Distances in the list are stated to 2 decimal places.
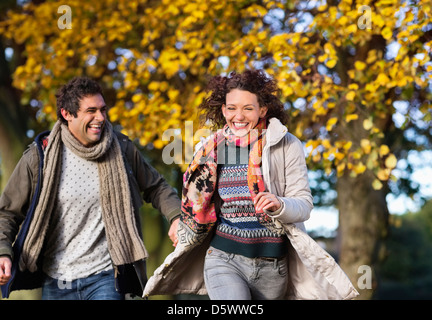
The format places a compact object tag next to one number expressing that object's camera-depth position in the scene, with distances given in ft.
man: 24.41
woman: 21.12
